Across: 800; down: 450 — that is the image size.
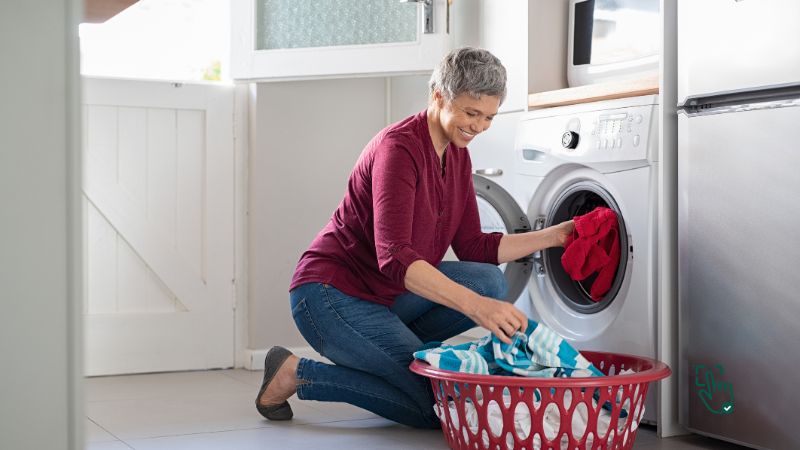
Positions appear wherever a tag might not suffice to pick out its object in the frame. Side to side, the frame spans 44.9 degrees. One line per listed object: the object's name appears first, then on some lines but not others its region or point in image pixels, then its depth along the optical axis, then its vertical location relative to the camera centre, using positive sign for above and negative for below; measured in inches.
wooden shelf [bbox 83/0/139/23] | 63.2 +14.2
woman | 80.5 -3.4
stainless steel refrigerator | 73.8 +0.1
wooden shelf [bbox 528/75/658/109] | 88.4 +12.4
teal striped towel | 75.4 -10.8
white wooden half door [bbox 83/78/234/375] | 121.7 -0.6
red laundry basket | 70.6 -14.4
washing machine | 86.2 +1.9
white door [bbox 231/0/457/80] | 115.6 +22.5
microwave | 98.2 +19.3
